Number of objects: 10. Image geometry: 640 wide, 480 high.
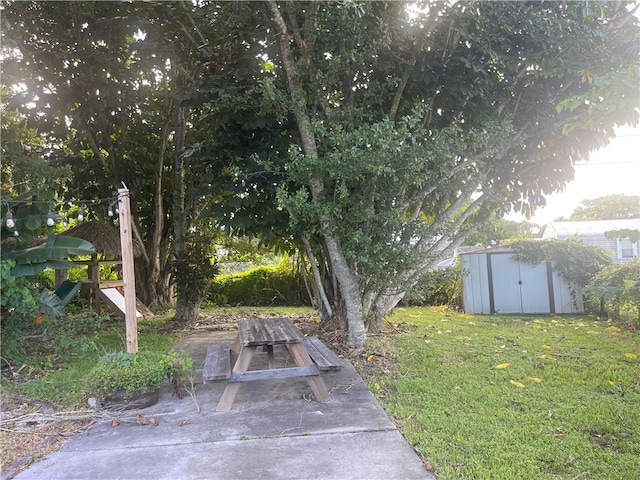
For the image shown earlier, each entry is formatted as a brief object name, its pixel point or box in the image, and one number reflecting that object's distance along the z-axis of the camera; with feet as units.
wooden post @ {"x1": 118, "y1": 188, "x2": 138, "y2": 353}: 16.74
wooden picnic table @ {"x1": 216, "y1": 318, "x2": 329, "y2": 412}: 14.21
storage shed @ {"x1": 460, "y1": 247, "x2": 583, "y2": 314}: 34.65
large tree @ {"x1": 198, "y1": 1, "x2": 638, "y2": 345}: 19.02
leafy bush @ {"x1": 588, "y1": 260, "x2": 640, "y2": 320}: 25.45
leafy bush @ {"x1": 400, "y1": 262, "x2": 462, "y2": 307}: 23.34
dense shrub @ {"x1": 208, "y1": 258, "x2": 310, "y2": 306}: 47.26
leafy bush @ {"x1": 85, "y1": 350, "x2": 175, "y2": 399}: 14.35
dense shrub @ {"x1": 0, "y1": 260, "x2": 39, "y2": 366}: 16.34
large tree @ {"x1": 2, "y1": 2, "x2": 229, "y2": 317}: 25.14
